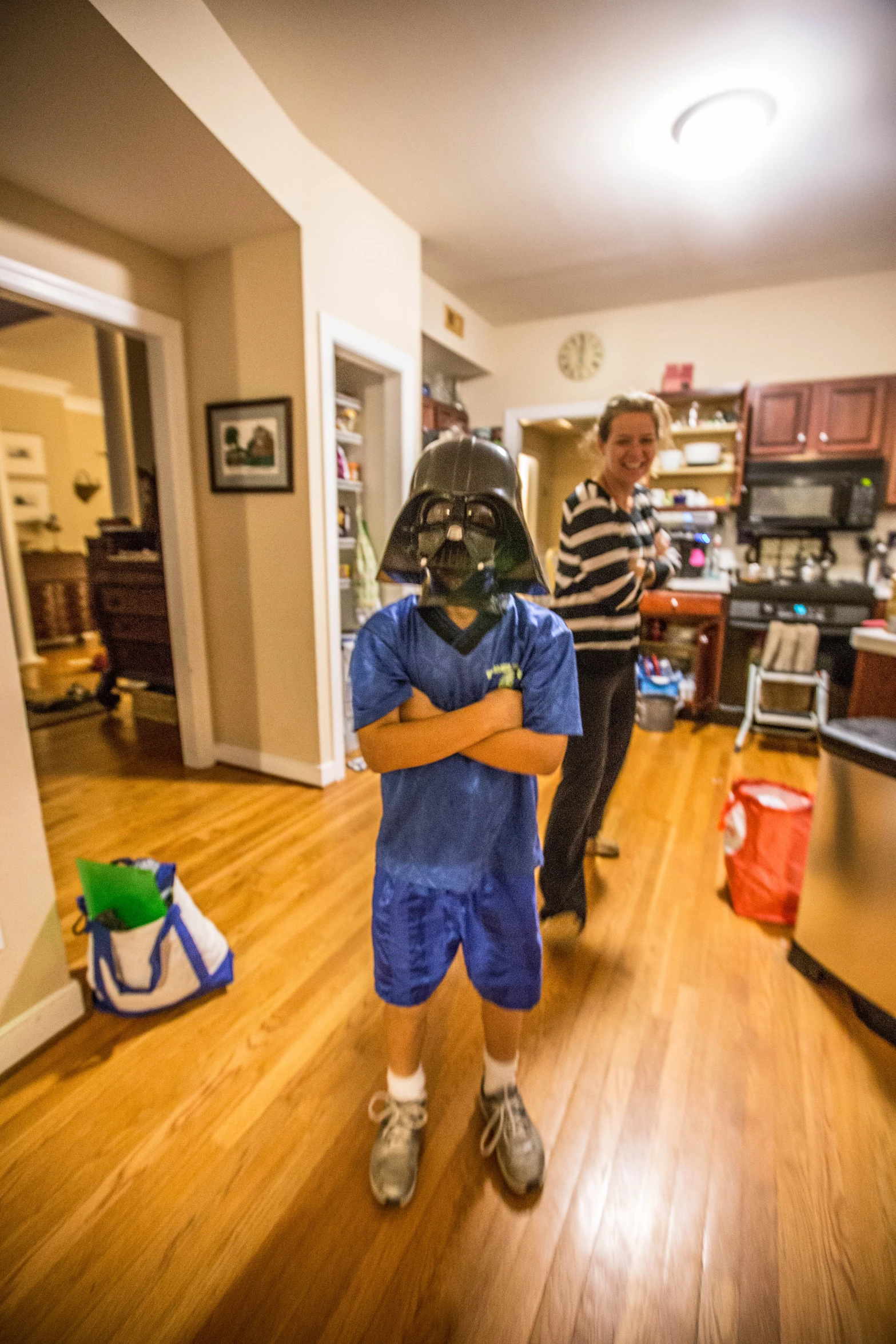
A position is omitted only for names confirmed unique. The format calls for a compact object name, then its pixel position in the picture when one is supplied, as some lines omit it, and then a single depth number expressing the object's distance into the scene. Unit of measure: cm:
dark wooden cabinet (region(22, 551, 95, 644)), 571
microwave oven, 345
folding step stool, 325
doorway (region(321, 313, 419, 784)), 270
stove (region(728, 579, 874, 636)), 338
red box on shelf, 375
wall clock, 412
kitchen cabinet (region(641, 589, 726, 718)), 367
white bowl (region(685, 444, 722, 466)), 378
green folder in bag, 144
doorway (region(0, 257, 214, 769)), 234
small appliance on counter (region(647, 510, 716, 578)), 387
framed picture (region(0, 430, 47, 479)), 594
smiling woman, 149
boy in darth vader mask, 82
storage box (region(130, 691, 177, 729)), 354
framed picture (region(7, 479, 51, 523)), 608
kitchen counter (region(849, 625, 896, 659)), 212
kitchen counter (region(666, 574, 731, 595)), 371
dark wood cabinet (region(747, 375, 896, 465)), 341
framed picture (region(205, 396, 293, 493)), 252
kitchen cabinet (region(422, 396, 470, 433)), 364
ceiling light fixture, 205
